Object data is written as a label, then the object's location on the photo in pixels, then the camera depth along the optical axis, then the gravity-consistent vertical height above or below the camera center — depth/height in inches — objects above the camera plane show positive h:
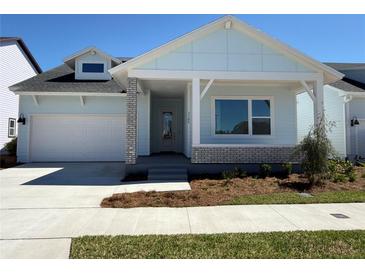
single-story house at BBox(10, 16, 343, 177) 412.5 +87.2
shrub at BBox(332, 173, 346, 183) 359.1 -42.3
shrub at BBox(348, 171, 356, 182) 362.3 -41.4
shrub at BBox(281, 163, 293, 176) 394.3 -32.2
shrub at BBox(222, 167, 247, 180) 379.4 -39.3
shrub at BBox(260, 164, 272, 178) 391.5 -34.9
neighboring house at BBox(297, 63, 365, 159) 581.0 +62.4
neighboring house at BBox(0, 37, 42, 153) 682.8 +181.1
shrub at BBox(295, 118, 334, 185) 332.5 -10.6
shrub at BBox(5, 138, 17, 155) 608.7 -3.7
